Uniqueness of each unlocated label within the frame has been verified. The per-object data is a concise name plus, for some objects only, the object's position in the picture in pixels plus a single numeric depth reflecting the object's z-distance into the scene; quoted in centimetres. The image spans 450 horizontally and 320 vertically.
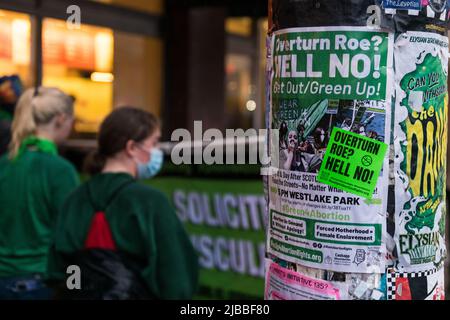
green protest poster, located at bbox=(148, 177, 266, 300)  463
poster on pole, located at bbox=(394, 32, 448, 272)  199
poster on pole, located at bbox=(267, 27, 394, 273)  196
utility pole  196
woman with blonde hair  376
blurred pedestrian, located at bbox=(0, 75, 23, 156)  475
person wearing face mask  313
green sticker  197
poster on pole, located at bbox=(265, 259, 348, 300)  203
